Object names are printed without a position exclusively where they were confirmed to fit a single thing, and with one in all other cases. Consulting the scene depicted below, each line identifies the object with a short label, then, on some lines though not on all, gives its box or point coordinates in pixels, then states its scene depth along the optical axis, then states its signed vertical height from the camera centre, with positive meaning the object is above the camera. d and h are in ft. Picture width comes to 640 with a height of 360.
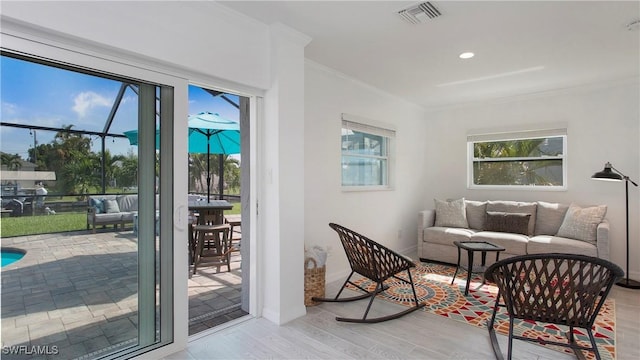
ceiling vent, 8.07 +4.13
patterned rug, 8.64 -3.91
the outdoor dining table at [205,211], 13.56 -1.22
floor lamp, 12.64 +0.06
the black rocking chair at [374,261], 9.45 -2.30
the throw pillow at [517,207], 15.05 -1.28
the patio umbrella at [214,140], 14.24 +1.93
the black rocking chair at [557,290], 6.52 -2.23
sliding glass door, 5.93 -0.58
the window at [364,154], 14.07 +1.19
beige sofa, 12.76 -2.07
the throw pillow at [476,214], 16.16 -1.63
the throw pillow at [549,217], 14.43 -1.62
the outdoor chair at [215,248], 13.24 -2.76
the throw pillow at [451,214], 16.19 -1.63
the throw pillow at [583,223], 12.86 -1.68
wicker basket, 10.53 -3.18
